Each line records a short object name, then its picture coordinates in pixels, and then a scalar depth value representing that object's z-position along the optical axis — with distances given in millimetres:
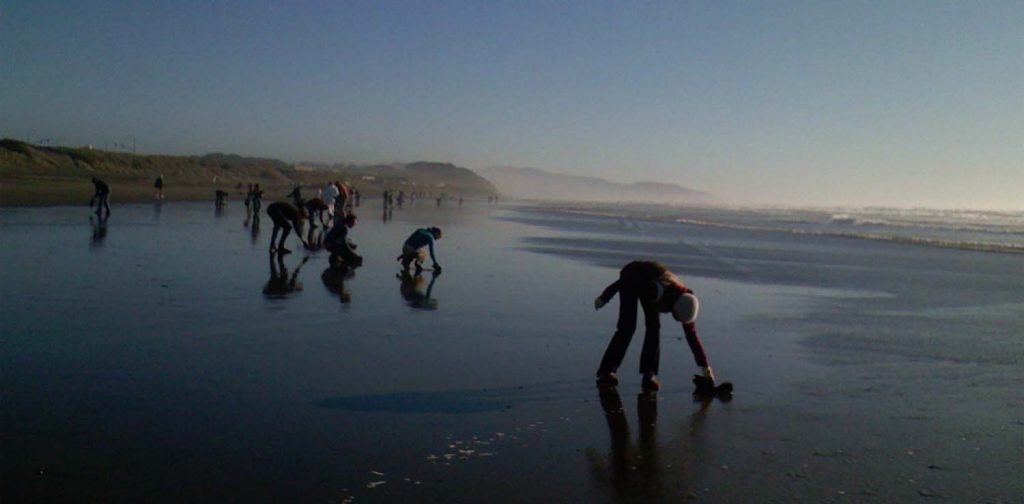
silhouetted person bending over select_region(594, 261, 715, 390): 7422
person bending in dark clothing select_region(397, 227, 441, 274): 15883
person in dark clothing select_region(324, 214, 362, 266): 16062
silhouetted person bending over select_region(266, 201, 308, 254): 17766
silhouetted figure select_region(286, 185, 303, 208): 24581
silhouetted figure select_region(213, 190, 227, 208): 38488
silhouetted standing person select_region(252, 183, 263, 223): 29430
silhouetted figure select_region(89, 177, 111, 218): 27672
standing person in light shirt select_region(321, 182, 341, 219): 24844
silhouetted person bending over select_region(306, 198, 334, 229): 24494
